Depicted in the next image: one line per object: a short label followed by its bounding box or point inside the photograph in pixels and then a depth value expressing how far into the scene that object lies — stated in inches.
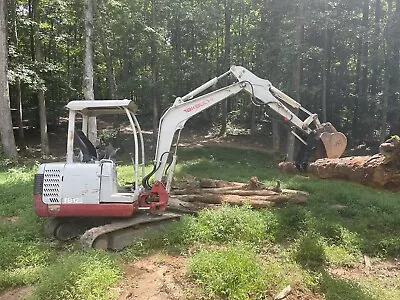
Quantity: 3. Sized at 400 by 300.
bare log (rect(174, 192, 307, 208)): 329.7
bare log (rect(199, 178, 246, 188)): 390.9
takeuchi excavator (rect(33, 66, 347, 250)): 255.4
